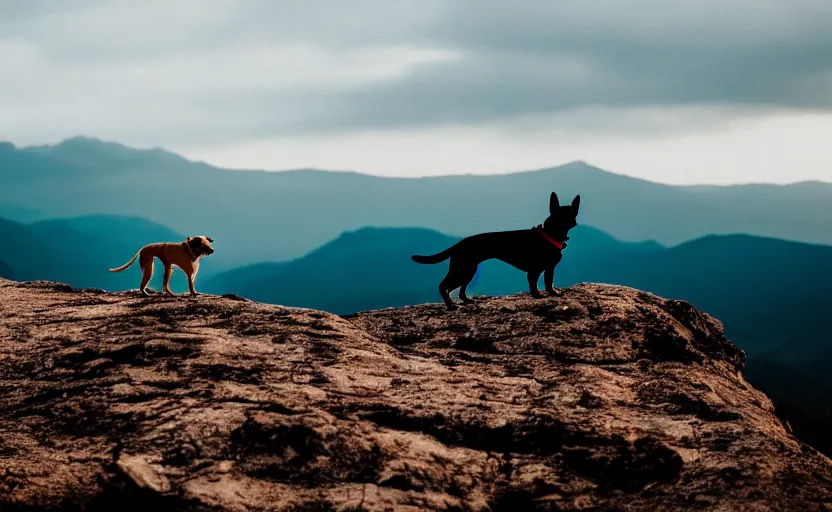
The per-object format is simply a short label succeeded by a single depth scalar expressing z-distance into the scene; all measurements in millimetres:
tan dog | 14922
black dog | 14023
